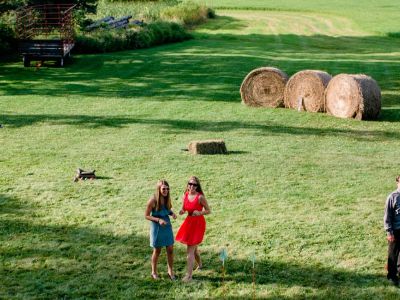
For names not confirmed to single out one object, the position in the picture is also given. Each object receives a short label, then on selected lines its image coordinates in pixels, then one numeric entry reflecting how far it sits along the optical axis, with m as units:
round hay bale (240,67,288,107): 26.09
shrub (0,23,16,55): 38.72
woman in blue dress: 11.02
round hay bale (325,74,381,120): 23.34
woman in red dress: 11.05
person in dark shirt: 10.93
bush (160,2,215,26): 54.56
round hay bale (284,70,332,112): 24.84
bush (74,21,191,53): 40.75
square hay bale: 18.95
